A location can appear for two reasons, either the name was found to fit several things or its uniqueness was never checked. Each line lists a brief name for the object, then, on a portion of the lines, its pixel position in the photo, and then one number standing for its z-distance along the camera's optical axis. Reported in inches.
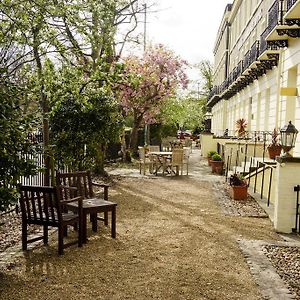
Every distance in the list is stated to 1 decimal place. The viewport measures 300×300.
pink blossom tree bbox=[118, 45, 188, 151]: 716.0
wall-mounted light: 297.4
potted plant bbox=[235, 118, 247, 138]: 679.7
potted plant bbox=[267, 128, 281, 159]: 434.3
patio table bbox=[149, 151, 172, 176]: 586.6
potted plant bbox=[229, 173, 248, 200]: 392.2
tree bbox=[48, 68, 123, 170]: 377.4
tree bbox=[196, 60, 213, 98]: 1983.3
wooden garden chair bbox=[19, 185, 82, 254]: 209.2
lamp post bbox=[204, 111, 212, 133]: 1443.7
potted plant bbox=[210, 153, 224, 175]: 625.6
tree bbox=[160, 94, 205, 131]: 1004.6
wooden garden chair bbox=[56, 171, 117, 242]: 238.8
